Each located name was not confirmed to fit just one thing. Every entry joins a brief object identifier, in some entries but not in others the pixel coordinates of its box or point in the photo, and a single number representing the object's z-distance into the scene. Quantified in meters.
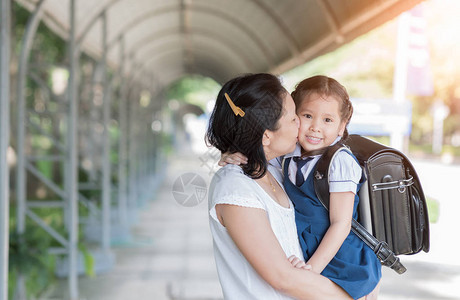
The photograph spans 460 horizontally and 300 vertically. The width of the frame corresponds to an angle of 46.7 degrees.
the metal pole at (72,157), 4.74
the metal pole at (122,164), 8.75
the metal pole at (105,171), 6.92
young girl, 1.60
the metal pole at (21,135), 4.20
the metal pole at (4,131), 2.93
